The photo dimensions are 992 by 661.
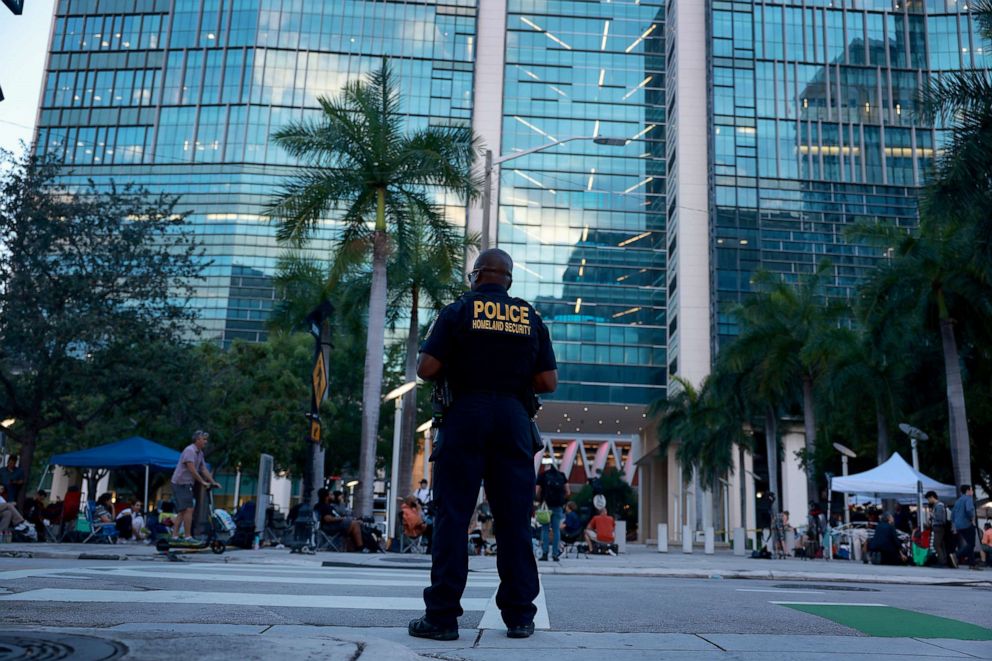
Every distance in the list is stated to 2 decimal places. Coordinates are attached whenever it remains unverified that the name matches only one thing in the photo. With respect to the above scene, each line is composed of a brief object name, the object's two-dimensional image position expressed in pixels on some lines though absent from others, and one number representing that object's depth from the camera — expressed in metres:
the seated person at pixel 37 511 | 21.44
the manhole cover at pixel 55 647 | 2.65
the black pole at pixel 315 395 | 18.77
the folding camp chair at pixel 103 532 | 20.42
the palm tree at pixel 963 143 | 21.38
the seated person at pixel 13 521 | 17.38
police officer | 4.17
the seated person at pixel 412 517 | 11.10
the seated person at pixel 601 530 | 24.80
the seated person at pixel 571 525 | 23.03
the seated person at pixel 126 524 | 23.33
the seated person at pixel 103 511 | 21.27
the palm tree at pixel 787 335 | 37.88
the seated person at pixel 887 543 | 21.64
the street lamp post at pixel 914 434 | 27.72
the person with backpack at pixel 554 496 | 16.11
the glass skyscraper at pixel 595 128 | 65.69
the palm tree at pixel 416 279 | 23.06
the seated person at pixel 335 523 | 17.86
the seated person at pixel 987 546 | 23.59
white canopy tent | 26.42
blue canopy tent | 22.70
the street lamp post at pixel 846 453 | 32.74
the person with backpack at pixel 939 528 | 22.23
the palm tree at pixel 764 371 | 38.53
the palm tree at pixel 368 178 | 21.75
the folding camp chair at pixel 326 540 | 17.64
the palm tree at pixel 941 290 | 27.47
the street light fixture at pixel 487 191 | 22.08
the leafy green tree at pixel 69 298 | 23.31
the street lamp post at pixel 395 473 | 22.64
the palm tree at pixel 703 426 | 44.71
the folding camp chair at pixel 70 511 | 22.20
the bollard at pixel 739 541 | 34.25
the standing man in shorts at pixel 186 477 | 13.98
